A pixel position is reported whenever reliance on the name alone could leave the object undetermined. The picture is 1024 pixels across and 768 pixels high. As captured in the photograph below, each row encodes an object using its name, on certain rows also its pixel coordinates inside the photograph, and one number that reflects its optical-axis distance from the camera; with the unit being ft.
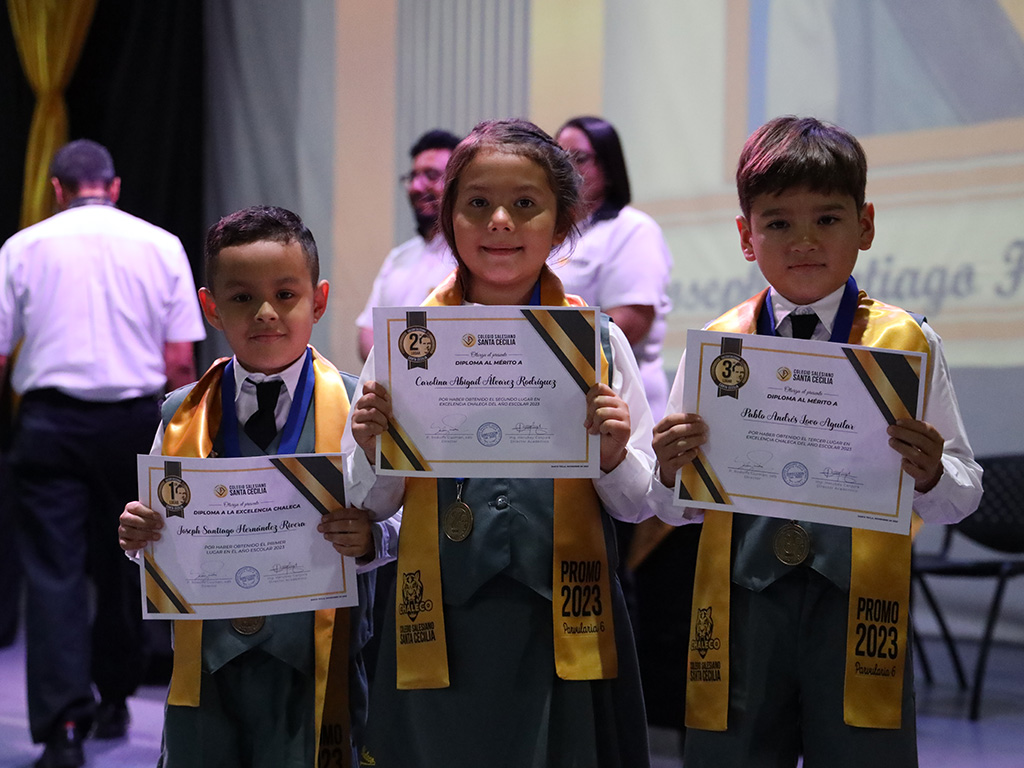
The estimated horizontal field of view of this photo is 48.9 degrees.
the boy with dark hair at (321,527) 6.12
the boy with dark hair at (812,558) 5.34
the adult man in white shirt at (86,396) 11.90
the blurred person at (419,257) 12.29
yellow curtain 19.90
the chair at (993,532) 13.29
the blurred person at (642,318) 10.66
